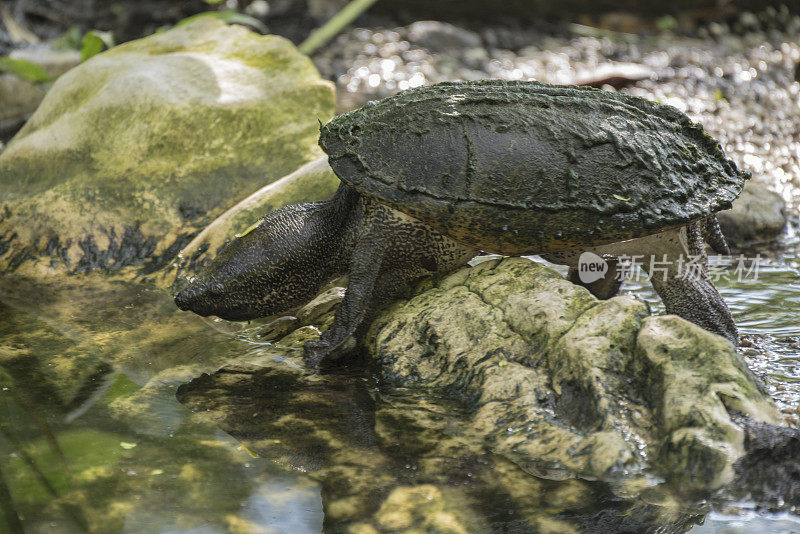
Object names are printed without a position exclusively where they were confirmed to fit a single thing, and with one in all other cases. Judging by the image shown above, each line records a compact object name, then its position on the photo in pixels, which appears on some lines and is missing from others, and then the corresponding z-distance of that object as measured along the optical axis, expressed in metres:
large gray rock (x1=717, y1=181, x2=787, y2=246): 11.86
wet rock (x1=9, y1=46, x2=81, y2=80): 18.67
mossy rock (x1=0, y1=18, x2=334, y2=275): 10.45
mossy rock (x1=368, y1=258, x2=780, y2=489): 5.42
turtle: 6.91
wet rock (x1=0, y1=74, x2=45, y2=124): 18.02
